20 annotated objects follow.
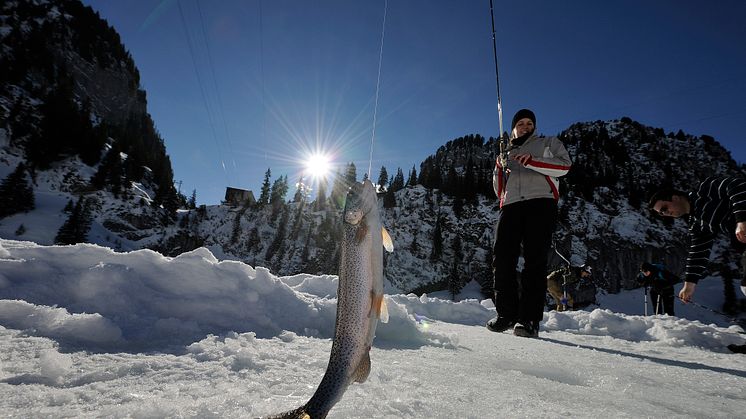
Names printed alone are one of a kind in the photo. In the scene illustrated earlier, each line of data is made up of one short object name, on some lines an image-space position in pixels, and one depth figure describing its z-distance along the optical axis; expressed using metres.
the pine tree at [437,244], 63.06
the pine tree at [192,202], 93.94
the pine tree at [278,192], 80.24
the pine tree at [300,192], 85.16
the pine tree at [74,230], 46.62
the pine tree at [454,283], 54.78
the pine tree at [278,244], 66.81
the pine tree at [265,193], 81.61
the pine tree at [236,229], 70.12
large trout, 1.16
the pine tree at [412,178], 85.12
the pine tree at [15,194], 53.12
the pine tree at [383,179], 91.86
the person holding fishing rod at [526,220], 3.76
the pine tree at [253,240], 68.50
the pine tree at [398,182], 83.06
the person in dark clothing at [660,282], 9.62
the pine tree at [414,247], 63.31
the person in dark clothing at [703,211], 3.44
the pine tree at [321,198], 80.81
